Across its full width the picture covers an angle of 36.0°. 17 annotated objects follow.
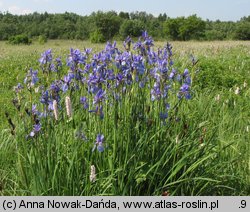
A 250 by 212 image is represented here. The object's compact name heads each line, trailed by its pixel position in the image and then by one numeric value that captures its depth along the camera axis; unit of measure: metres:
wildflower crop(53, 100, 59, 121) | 2.28
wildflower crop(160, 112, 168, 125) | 2.77
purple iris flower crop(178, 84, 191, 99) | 2.66
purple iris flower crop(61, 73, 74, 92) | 2.61
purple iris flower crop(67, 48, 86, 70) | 2.70
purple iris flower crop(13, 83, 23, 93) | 3.16
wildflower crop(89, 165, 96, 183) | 2.24
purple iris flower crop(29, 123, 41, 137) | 2.49
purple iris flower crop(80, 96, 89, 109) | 2.70
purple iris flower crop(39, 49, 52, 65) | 2.83
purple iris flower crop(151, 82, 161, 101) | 2.75
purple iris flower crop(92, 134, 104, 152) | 2.34
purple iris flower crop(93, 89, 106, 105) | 2.42
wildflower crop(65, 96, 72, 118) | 2.27
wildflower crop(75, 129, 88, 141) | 2.54
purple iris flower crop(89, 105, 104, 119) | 2.48
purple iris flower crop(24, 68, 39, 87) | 2.80
